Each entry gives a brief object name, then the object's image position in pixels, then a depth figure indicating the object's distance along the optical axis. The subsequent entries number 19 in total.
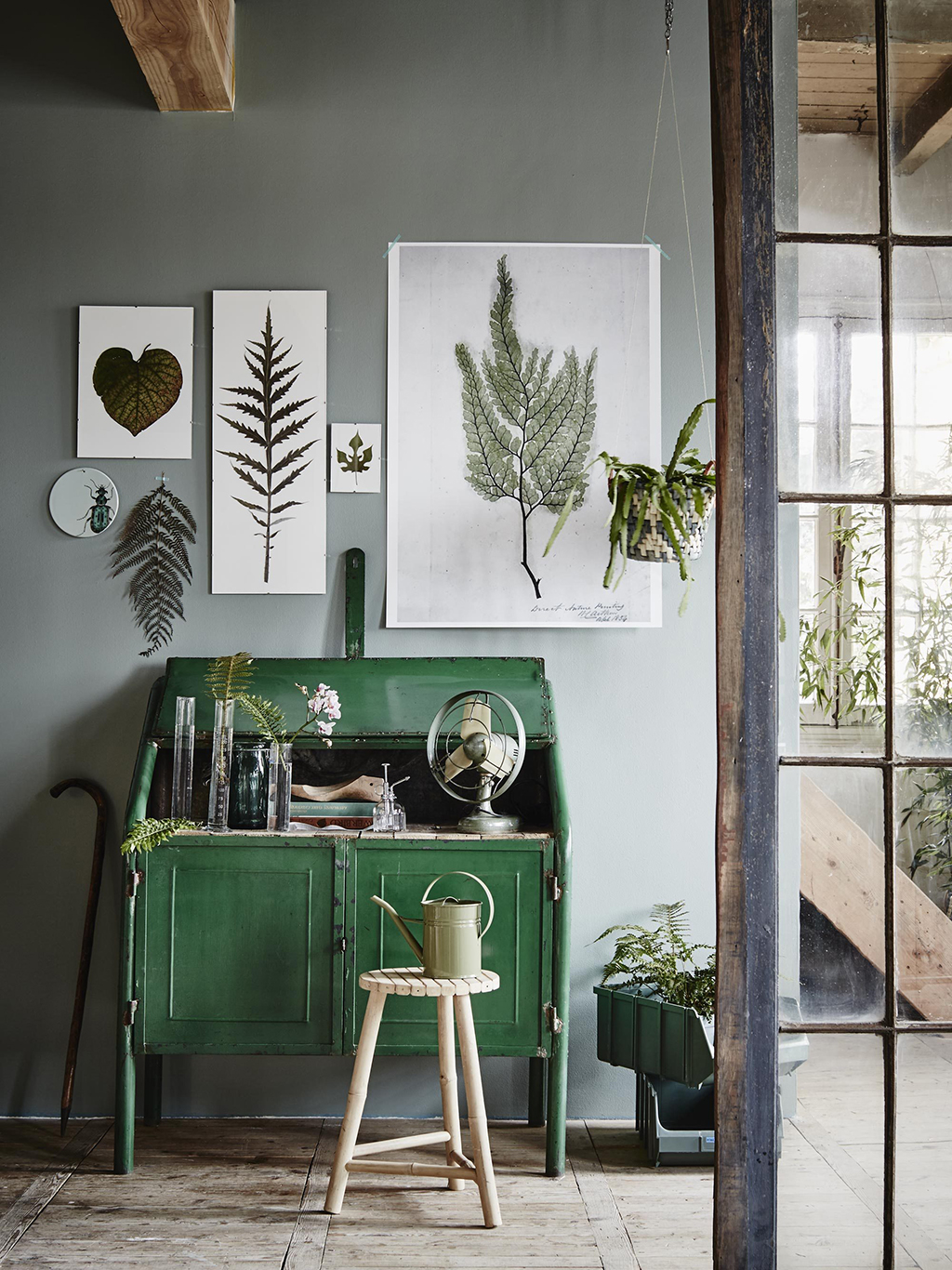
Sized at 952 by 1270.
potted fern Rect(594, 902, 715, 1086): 2.93
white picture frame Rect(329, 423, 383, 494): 3.45
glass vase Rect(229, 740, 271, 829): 3.07
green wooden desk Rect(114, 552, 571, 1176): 2.91
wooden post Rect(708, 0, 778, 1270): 1.93
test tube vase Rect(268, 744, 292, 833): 3.05
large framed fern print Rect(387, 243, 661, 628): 3.44
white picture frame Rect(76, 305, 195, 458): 3.45
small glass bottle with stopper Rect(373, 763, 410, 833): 3.05
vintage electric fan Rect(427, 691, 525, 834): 3.05
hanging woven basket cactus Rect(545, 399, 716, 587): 2.97
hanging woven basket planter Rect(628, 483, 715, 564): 3.00
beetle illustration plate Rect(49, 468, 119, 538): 3.44
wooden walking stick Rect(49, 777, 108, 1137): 3.20
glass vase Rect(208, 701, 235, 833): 3.05
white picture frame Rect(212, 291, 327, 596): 3.45
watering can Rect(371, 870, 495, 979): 2.67
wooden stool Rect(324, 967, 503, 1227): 2.62
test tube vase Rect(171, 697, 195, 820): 3.13
